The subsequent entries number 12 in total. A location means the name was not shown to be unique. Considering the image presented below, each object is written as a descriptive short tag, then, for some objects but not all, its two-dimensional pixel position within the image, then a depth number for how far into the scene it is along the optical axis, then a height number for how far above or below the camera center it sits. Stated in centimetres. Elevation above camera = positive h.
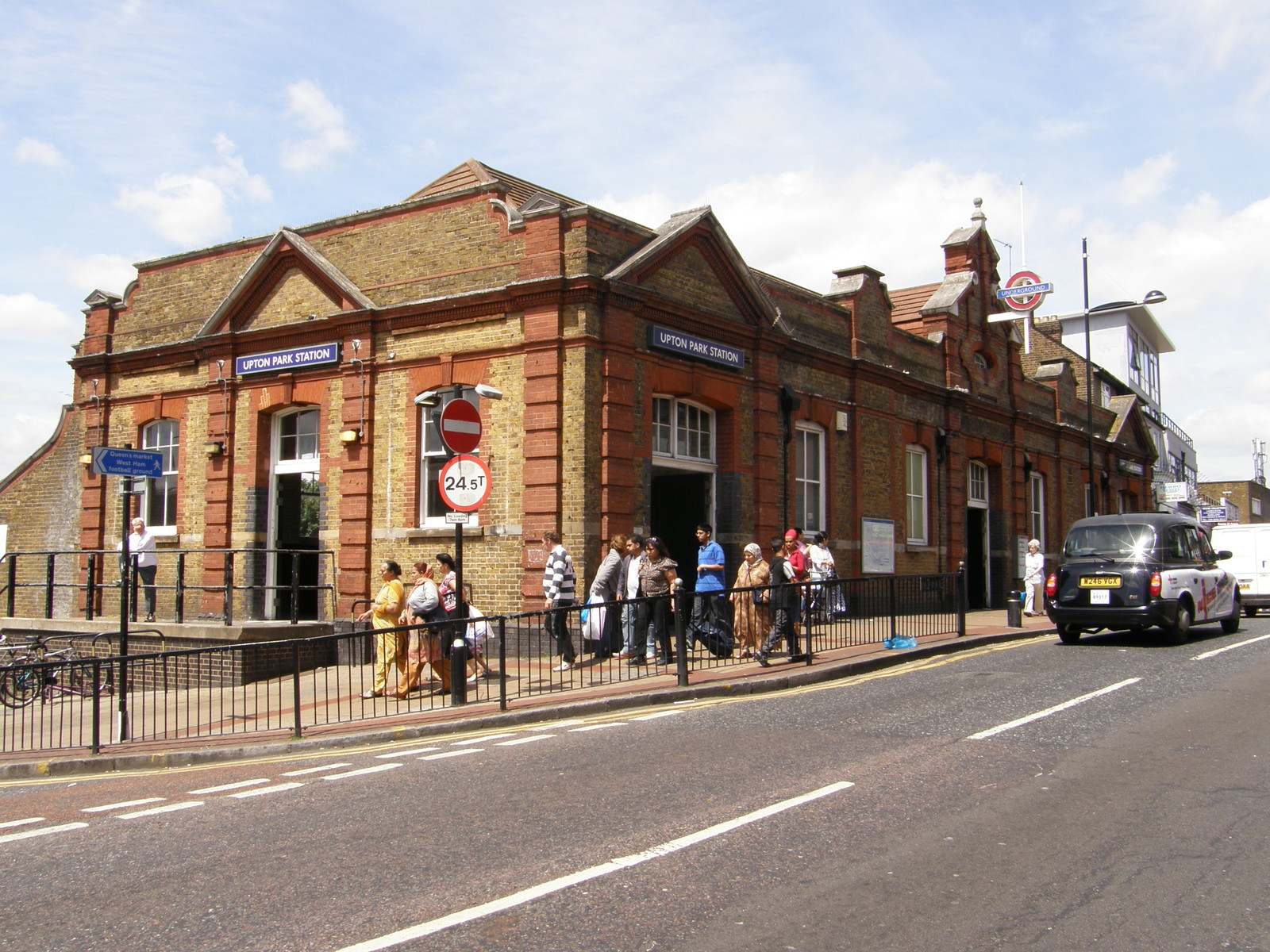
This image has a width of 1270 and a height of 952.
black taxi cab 1557 -53
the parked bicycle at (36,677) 1437 -179
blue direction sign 1163 +91
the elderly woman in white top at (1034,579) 2233 -75
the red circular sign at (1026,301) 2823 +618
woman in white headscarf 1348 -82
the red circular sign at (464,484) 1141 +64
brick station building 1616 +254
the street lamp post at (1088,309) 2755 +599
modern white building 4659 +787
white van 2494 -47
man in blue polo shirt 1427 -25
